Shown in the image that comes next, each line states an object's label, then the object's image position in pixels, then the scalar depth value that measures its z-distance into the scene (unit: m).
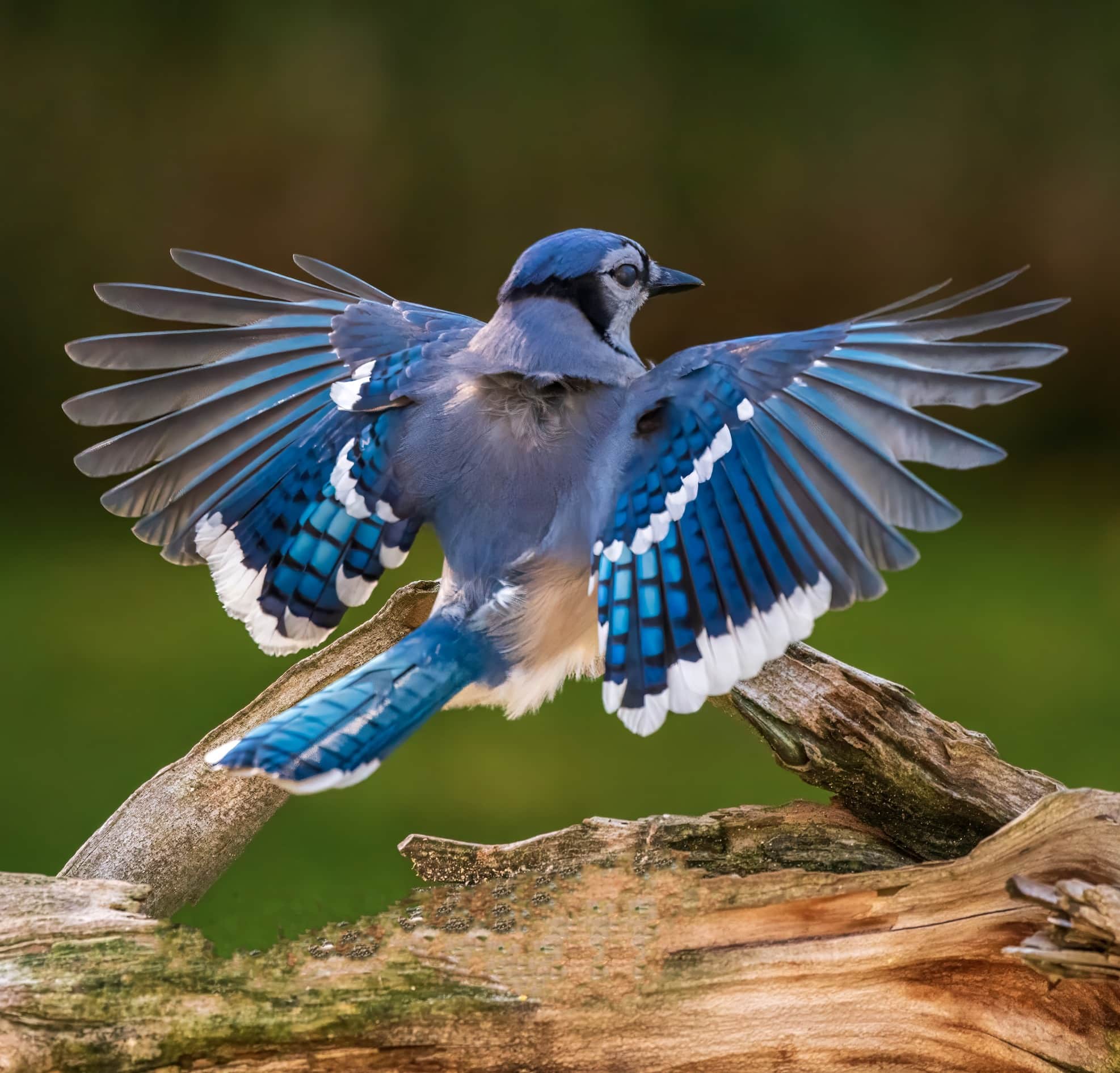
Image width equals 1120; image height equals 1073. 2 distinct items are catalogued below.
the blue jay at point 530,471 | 7.69
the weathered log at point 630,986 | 7.68
